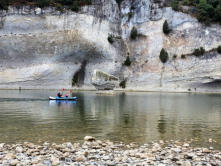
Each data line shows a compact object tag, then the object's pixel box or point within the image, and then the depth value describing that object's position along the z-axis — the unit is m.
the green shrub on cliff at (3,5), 55.80
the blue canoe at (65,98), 31.06
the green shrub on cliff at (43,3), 57.47
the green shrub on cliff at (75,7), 58.34
